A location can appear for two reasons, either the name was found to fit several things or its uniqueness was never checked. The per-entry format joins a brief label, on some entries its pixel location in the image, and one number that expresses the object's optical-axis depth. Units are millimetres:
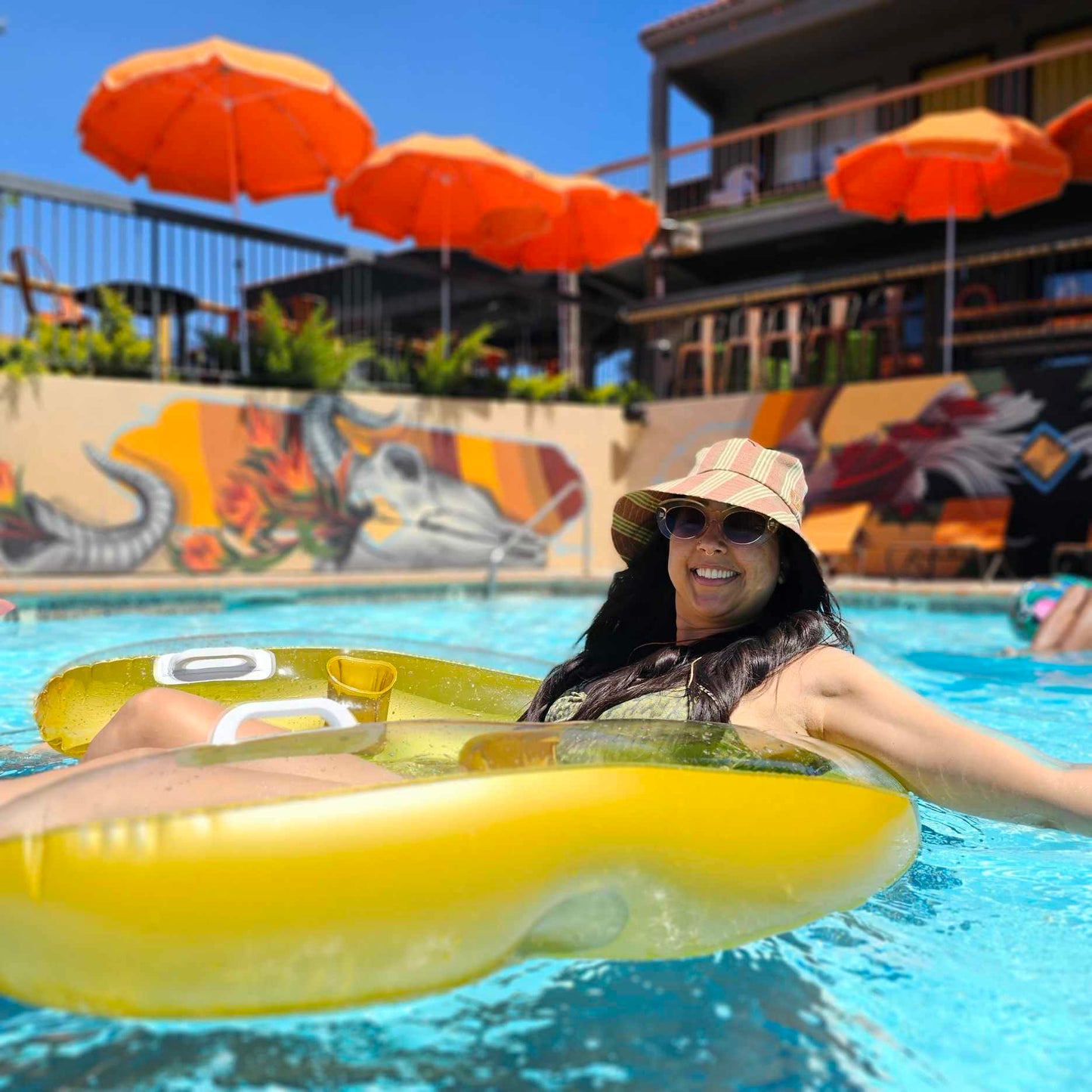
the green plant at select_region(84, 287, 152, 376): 9023
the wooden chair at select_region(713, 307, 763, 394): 11398
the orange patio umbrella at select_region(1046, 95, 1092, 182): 9617
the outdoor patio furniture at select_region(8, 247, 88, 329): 8586
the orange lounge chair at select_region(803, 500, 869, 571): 9492
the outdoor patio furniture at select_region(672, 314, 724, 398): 11984
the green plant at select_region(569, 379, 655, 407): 12086
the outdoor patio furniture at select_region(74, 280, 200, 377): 9336
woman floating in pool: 1641
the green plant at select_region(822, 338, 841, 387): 10773
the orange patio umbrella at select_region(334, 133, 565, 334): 10172
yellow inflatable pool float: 1315
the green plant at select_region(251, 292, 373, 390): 9891
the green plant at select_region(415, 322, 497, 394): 10836
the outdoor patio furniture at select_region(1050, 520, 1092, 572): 8938
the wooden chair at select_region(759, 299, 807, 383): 11109
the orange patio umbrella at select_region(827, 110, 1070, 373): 9055
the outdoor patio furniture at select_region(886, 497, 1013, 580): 9312
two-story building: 10812
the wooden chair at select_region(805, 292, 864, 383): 10688
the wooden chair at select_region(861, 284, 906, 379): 10578
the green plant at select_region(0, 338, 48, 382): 8531
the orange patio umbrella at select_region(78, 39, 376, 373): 8961
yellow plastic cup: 2379
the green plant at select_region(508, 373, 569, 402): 11445
